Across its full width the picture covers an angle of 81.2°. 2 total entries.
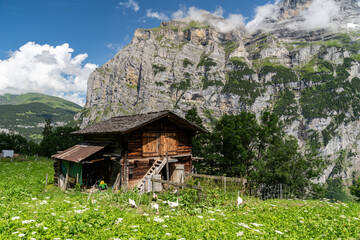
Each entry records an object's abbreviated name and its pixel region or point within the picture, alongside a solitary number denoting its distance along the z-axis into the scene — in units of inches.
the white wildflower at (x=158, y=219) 314.0
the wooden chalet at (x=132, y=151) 702.5
